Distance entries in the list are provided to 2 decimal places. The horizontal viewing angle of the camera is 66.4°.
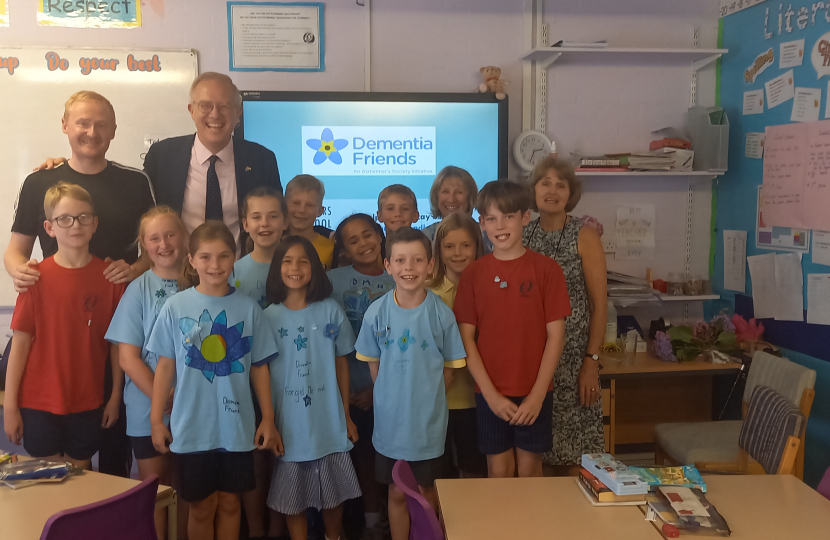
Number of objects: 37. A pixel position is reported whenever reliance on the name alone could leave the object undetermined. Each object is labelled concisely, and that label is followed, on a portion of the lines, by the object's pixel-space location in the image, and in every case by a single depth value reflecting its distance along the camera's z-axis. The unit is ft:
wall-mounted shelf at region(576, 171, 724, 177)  10.73
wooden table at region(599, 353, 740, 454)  11.20
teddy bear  10.82
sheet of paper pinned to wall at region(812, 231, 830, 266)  9.14
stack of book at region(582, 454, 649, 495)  5.16
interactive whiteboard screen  10.54
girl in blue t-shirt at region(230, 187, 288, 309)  7.37
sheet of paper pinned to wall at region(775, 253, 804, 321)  9.72
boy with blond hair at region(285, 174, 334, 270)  8.41
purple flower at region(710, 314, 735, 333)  10.64
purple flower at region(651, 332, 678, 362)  10.13
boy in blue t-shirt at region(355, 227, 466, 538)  6.68
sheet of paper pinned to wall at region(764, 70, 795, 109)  9.76
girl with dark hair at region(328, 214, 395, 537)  7.75
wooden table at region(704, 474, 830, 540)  4.72
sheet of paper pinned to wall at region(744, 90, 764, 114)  10.47
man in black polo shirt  7.55
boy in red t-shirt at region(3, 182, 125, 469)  7.04
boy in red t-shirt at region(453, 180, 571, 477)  6.82
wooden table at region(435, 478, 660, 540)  4.72
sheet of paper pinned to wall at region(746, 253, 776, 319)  10.27
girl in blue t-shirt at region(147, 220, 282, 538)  6.54
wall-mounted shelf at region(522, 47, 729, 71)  10.63
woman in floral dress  7.65
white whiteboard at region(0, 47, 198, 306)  10.31
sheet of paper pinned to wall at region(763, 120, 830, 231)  9.13
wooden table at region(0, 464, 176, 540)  4.78
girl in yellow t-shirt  7.44
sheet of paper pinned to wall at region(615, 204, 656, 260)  11.75
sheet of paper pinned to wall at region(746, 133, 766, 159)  10.47
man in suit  8.15
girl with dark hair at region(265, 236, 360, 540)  6.86
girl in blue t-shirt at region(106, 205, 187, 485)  6.91
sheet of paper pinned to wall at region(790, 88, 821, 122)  9.26
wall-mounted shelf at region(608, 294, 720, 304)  10.87
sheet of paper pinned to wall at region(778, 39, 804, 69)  9.59
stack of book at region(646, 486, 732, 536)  4.70
